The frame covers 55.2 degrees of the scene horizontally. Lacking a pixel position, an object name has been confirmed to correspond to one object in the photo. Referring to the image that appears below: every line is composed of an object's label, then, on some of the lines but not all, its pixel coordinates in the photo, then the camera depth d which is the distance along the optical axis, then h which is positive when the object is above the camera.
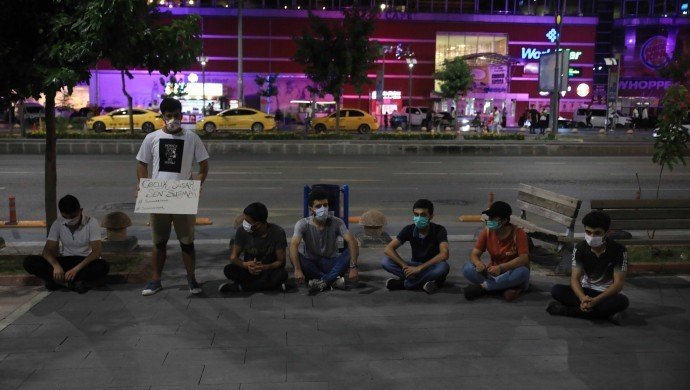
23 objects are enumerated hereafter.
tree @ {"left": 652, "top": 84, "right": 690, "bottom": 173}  9.03 +0.02
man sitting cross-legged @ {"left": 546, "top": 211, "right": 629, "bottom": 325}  6.11 -1.46
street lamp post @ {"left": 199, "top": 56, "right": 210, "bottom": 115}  49.69 +2.85
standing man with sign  6.66 -0.49
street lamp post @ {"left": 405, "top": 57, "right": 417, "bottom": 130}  46.66 +0.96
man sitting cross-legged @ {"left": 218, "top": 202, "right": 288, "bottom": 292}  6.97 -1.47
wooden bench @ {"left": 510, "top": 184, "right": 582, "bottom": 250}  8.05 -1.12
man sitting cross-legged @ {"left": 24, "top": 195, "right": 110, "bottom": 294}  6.95 -1.50
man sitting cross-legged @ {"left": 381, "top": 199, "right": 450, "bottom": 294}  7.11 -1.48
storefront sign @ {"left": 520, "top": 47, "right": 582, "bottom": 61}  57.69 +6.13
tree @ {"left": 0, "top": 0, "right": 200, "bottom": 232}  7.05 +0.84
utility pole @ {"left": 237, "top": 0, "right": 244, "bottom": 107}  42.85 +2.93
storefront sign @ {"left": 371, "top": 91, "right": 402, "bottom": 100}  56.06 +2.21
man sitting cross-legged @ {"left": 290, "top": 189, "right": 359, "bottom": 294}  7.13 -1.44
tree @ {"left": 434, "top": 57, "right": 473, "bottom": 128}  48.91 +3.28
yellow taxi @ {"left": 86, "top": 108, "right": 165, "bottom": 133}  37.22 -0.29
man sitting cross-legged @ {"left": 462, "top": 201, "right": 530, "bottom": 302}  6.82 -1.43
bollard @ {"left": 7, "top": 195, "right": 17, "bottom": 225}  11.04 -1.67
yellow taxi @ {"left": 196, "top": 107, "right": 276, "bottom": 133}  37.66 -0.17
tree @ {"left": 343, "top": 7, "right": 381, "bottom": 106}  34.56 +3.97
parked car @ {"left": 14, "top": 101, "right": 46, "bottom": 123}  47.14 +0.17
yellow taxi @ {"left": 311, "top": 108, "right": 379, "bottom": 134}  39.50 -0.12
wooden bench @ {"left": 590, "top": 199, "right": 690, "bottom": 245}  8.02 -1.08
